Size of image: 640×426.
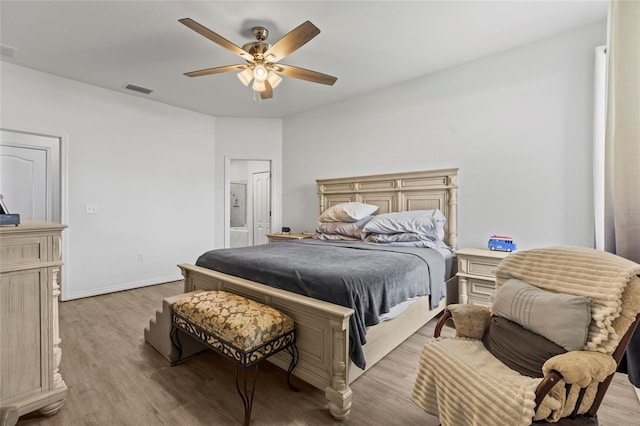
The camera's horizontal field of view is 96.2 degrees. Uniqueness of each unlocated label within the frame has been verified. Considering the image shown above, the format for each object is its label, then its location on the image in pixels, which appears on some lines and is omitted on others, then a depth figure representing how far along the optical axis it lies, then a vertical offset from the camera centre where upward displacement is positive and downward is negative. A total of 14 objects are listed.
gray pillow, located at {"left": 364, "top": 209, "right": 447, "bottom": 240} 3.02 -0.13
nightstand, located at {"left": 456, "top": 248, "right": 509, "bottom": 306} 2.67 -0.60
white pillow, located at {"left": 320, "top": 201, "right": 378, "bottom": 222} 3.55 -0.02
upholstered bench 1.52 -0.67
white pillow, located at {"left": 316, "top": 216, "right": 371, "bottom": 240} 3.46 -0.22
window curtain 1.57 +0.43
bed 1.56 -0.71
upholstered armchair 1.05 -0.59
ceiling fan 2.10 +1.26
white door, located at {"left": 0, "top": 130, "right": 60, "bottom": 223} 3.22 +0.42
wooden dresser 1.45 -0.59
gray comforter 1.66 -0.43
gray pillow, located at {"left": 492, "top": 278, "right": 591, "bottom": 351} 1.19 -0.46
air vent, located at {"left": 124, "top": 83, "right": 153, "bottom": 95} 3.73 +1.63
